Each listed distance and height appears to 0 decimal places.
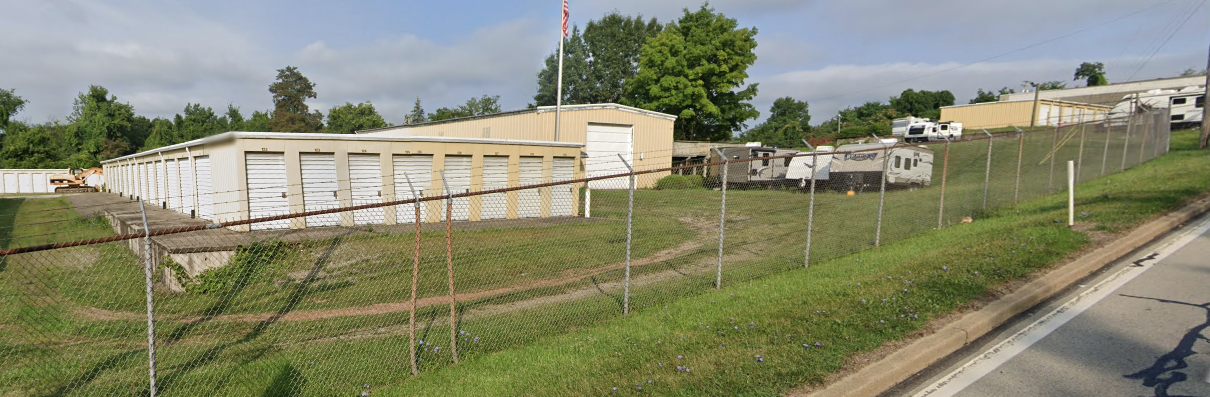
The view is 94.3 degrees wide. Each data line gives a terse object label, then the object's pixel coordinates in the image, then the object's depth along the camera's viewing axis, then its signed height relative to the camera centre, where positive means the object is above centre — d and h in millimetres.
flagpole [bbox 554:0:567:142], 23141 +4820
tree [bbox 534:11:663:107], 65688 +10072
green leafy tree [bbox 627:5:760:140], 41375 +6208
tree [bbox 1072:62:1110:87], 81550 +14045
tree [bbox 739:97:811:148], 61662 +3249
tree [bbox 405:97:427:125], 100394 +5287
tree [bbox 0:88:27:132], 68750 +4136
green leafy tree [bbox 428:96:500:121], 82125 +5362
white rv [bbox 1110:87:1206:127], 28828 +2933
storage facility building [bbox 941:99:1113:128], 41281 +3297
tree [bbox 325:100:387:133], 80062 +3484
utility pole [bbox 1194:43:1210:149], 19369 +1151
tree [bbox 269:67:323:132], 78312 +6497
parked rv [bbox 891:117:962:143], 33750 +1448
